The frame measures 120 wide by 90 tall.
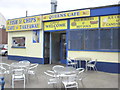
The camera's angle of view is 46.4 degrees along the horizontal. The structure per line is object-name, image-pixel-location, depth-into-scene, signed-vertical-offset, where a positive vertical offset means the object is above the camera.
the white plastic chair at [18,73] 5.24 -1.11
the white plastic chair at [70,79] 4.52 -1.18
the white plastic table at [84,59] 7.92 -0.85
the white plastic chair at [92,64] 7.85 -1.17
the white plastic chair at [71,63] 8.43 -1.16
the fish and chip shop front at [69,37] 7.81 +0.50
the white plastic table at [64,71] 4.71 -0.94
